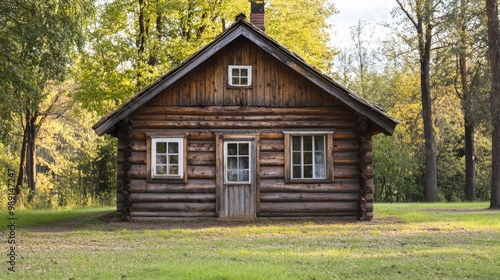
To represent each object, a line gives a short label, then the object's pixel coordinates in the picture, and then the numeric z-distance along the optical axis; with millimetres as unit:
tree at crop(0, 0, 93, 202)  21406
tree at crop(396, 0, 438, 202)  38062
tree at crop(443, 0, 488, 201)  33625
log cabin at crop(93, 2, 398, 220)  22031
